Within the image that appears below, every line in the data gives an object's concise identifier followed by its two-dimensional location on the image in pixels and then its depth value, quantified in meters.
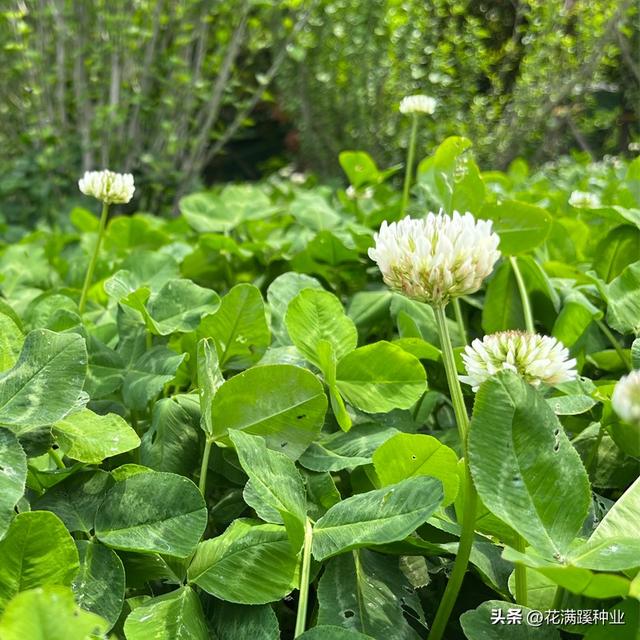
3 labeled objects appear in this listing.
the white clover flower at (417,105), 0.26
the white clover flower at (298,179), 0.80
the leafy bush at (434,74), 0.99
